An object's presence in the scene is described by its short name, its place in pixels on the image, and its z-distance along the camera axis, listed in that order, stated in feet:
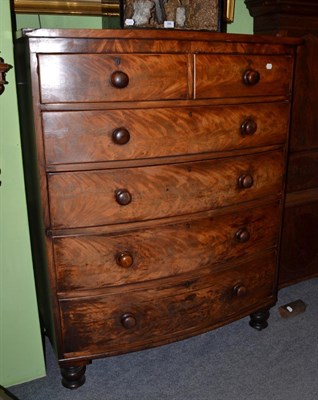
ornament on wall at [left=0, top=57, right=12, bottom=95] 4.12
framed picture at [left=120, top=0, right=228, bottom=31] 5.07
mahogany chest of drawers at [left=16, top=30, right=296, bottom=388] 4.24
